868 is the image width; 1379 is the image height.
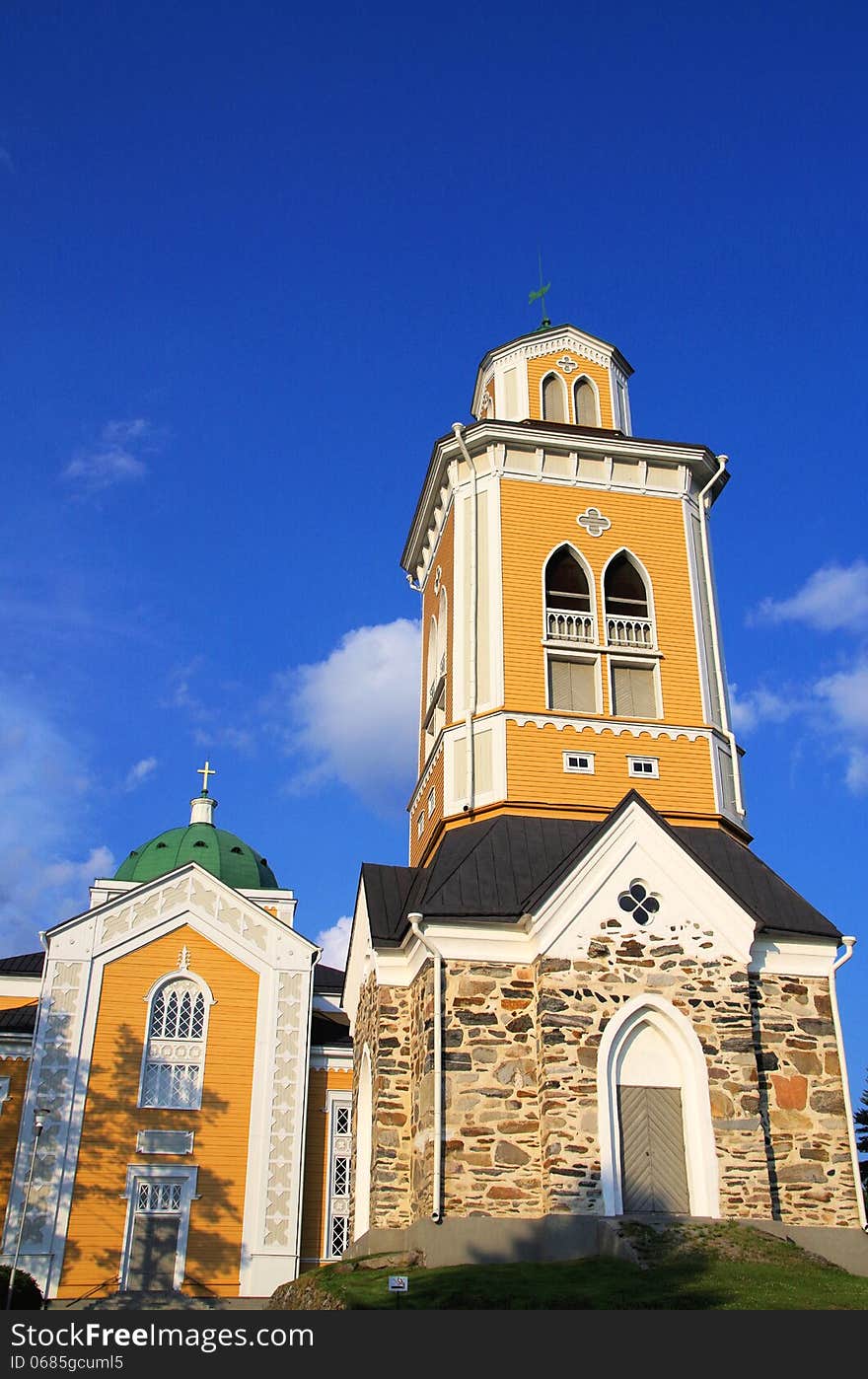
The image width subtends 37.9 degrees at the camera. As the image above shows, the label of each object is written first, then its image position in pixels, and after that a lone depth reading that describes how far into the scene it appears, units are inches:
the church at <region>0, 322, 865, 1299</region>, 640.4
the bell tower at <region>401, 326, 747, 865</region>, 807.7
